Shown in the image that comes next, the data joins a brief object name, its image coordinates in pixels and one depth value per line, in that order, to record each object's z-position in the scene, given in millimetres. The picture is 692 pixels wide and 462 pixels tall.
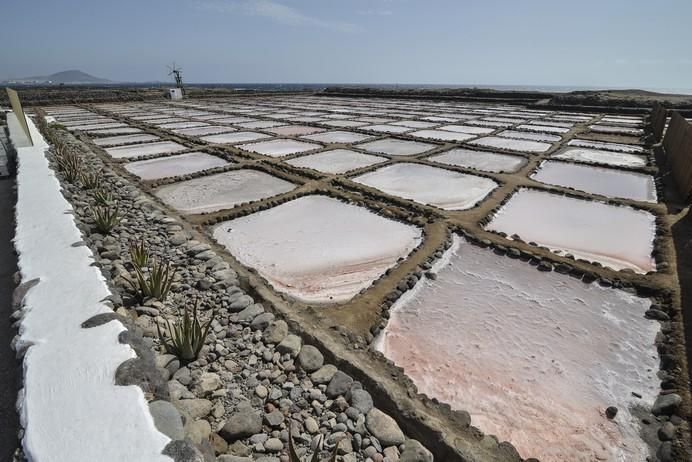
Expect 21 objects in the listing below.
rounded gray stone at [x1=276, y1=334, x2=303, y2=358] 2641
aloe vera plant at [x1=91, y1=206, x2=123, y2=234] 4312
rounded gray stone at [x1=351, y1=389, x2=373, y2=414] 2199
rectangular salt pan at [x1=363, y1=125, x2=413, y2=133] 13594
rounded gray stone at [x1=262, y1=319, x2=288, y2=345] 2766
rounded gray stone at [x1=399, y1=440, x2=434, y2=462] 1917
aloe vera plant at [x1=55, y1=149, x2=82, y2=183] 6036
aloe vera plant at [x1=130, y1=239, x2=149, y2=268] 3322
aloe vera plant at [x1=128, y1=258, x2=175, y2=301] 3077
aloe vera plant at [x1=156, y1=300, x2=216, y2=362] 2416
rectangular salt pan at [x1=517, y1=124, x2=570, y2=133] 14055
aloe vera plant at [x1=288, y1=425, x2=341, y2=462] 1447
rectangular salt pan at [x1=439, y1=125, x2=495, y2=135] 13578
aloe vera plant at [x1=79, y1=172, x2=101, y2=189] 5738
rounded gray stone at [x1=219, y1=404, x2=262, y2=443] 1954
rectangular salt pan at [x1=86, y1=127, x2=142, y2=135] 12180
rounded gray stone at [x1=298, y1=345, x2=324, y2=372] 2514
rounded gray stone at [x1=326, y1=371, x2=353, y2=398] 2305
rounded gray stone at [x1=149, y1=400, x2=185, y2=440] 1639
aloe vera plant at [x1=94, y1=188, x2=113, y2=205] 5039
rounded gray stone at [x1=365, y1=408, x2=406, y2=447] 2020
